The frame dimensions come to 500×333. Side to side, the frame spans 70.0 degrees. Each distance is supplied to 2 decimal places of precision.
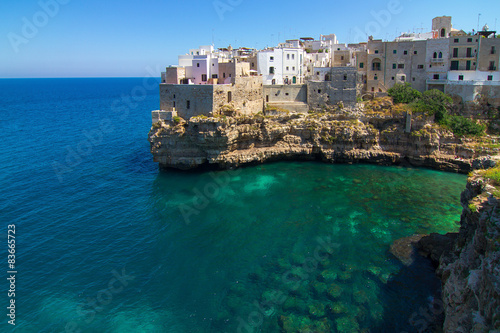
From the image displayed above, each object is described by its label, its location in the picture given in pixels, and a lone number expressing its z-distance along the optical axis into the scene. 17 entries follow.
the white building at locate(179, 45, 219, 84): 47.44
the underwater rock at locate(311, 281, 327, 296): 22.53
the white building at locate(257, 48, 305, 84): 54.22
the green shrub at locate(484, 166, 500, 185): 19.66
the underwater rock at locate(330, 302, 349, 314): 20.88
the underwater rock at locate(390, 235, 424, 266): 25.62
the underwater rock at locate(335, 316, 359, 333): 19.50
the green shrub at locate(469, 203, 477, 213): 17.83
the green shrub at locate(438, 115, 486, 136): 43.12
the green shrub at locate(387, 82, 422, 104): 47.95
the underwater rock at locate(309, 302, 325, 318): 20.71
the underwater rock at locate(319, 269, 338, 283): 23.75
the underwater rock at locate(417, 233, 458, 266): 24.90
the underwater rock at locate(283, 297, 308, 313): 21.16
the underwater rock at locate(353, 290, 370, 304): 21.61
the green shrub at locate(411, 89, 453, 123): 45.16
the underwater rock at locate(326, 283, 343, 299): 22.20
